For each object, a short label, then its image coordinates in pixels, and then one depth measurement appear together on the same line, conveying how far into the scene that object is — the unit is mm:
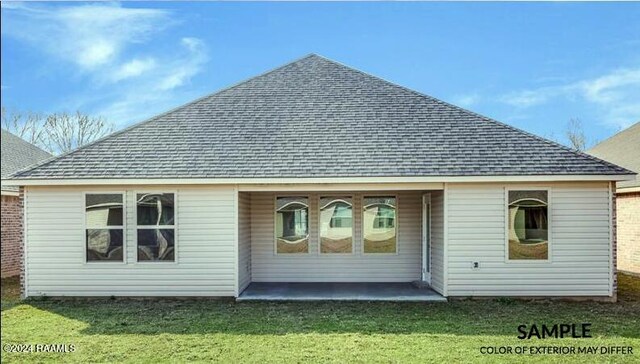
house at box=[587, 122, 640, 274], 14211
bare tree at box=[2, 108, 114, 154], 28469
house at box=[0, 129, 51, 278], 13602
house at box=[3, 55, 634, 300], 9453
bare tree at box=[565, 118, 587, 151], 30375
